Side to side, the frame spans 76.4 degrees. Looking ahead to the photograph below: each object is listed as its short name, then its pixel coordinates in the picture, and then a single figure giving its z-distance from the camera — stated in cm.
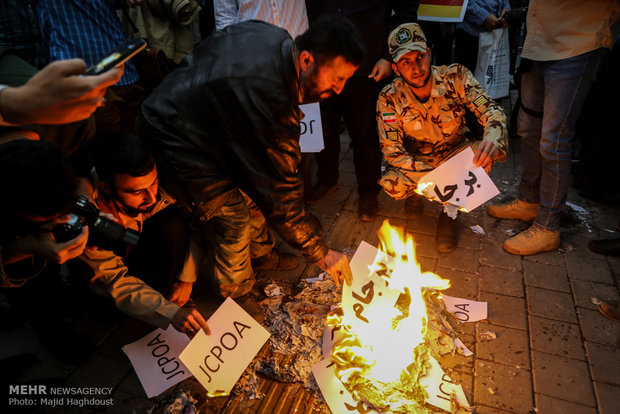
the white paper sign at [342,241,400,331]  264
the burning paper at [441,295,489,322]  300
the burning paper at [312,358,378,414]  239
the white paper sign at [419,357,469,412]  239
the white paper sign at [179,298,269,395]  250
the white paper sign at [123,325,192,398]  261
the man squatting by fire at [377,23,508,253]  324
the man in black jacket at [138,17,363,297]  211
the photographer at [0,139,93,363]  184
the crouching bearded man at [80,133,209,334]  231
